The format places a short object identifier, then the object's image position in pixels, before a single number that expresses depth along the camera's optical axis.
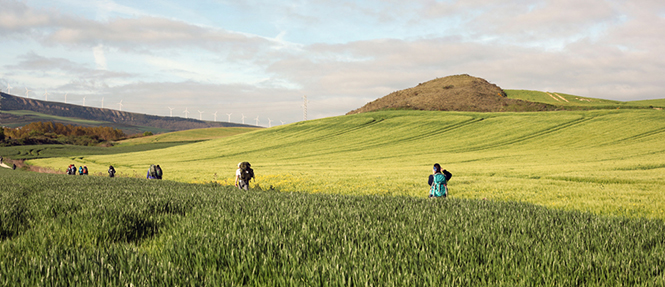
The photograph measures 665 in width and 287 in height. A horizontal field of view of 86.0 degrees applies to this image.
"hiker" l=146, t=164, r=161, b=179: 24.93
